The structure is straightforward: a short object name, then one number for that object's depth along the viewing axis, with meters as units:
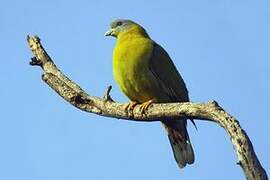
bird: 15.95
